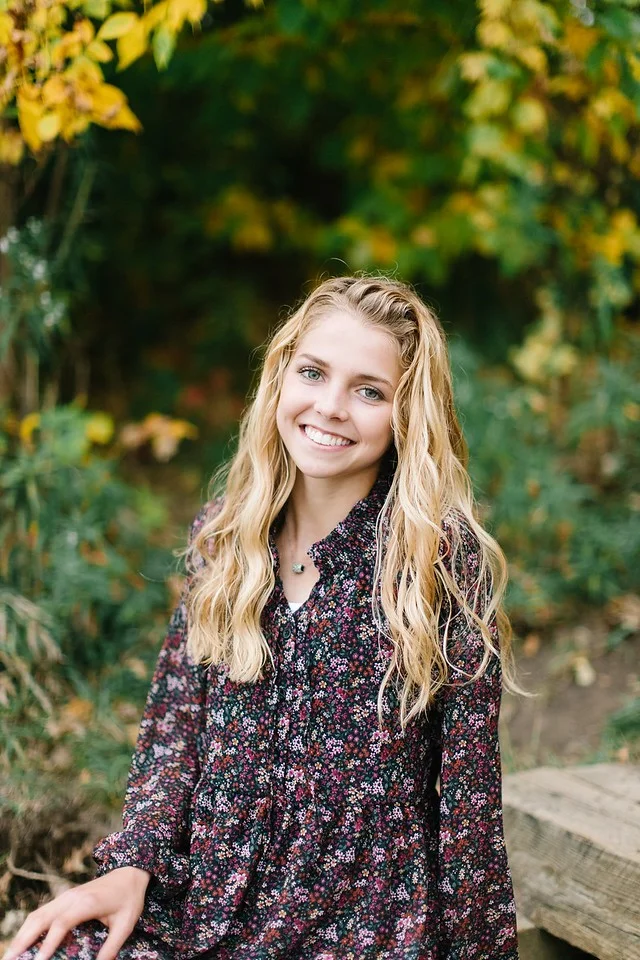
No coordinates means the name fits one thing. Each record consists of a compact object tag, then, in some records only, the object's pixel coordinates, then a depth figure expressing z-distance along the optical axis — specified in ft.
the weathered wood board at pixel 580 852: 6.59
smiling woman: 5.81
